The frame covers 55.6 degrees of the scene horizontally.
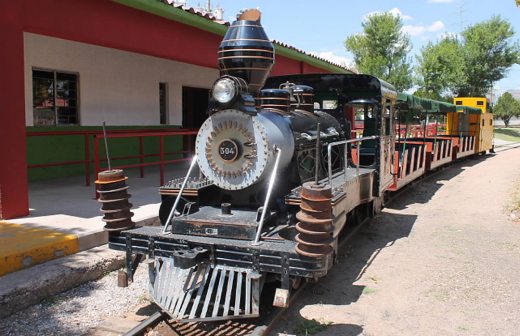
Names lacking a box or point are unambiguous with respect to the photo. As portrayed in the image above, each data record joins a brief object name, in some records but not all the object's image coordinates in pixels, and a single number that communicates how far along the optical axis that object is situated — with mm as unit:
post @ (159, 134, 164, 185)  8664
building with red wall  6074
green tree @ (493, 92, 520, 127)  69438
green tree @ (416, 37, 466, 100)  42531
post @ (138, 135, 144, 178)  9459
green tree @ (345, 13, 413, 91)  45188
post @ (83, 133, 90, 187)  8781
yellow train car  19750
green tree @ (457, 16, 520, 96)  42656
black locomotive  3828
